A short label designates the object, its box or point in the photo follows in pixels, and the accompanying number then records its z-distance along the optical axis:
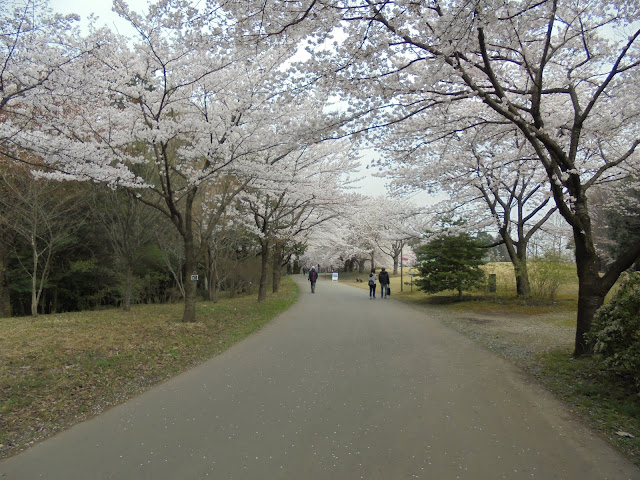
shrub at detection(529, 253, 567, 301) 15.56
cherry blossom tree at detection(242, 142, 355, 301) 15.83
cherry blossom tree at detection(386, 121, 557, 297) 8.85
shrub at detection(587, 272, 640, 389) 4.50
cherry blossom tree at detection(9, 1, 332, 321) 6.66
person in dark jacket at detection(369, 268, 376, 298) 20.45
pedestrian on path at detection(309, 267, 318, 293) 24.88
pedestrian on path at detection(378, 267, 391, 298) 20.73
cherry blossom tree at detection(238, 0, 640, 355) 5.03
